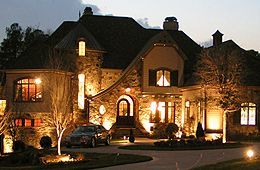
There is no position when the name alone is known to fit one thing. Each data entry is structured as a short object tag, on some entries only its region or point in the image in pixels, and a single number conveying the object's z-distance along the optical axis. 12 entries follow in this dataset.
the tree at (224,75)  37.28
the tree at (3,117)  32.77
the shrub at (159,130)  45.76
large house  42.16
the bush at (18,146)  39.59
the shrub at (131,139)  38.84
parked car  34.19
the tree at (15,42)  65.62
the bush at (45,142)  38.86
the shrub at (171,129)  43.66
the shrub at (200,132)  38.40
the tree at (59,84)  41.77
